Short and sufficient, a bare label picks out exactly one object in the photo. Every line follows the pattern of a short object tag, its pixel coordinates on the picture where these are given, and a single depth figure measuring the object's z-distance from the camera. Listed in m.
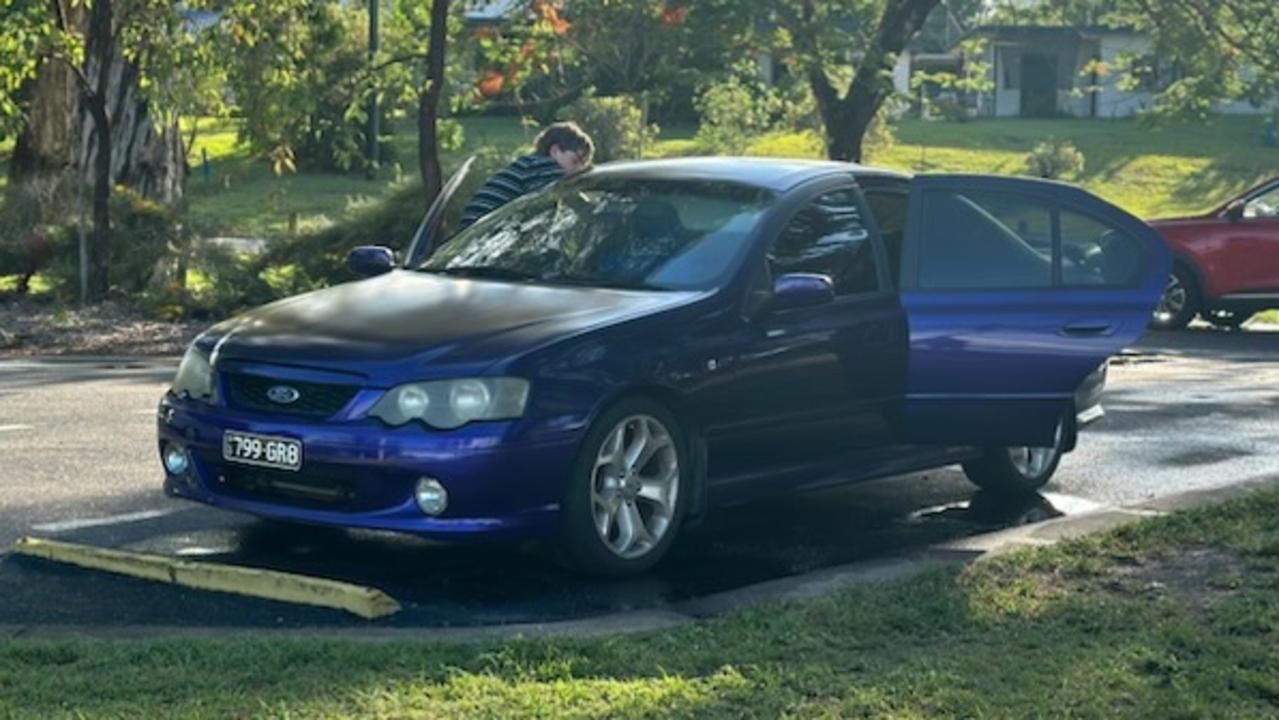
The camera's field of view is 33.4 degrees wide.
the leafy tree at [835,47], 25.14
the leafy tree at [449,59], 20.97
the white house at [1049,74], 67.06
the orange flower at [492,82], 27.33
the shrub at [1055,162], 43.53
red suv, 22.48
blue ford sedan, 7.75
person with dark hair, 11.10
